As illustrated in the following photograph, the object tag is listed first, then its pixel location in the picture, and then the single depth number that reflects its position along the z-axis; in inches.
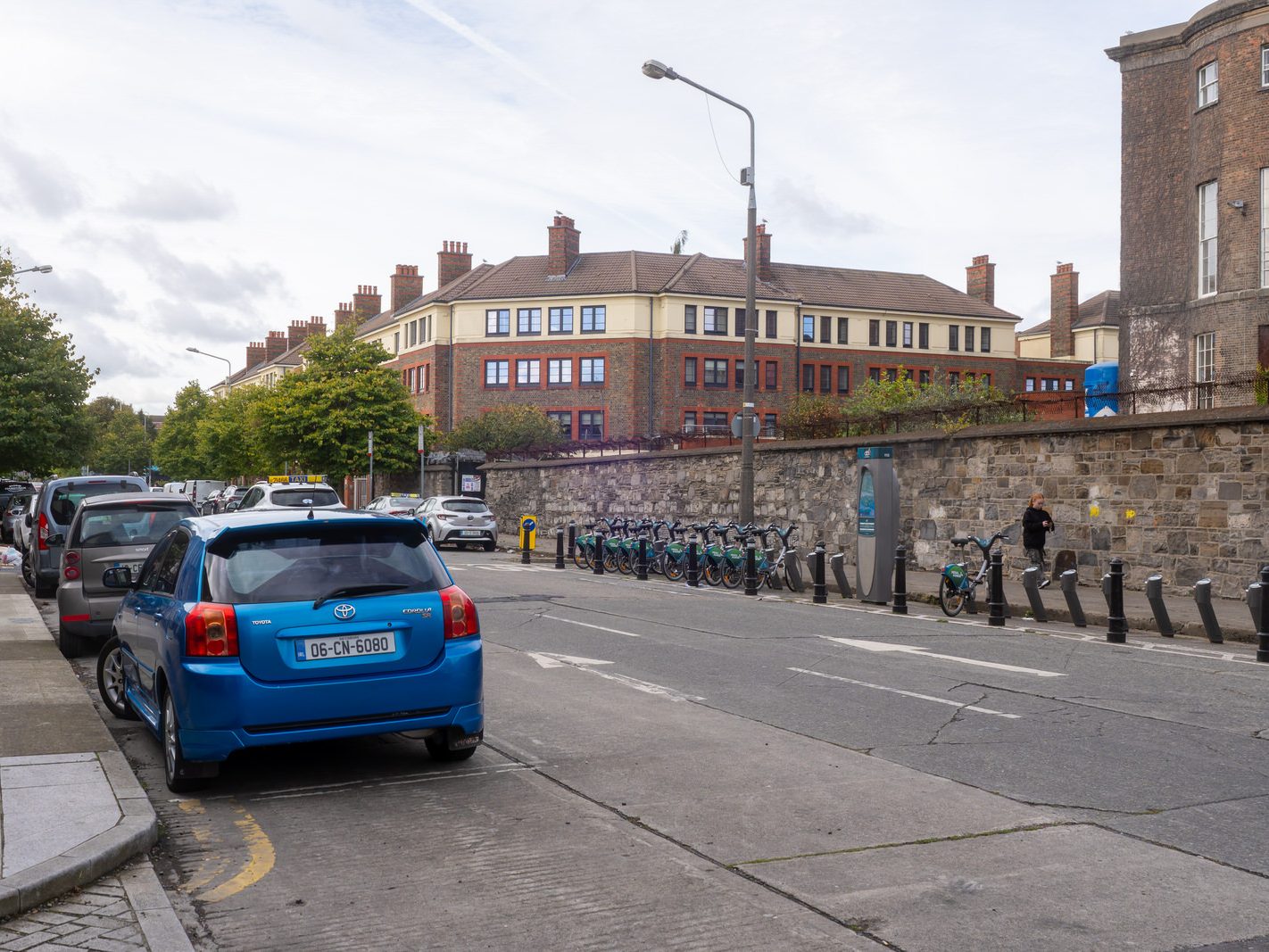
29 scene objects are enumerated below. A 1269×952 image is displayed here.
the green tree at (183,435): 4148.9
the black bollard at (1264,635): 482.1
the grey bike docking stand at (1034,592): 637.3
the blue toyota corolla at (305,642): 246.2
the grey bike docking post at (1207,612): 547.2
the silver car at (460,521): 1368.1
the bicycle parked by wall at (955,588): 663.1
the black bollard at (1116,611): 547.2
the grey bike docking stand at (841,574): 780.6
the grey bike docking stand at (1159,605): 559.5
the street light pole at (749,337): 920.3
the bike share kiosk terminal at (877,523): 737.6
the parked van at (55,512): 701.3
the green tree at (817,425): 1096.8
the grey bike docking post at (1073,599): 613.3
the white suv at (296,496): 949.0
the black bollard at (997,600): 613.9
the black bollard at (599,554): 1042.8
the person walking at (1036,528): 789.9
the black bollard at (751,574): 820.4
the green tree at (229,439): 3243.1
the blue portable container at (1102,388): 835.4
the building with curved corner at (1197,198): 1032.8
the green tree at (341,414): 2436.0
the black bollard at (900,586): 672.4
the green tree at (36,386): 1786.4
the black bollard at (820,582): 749.3
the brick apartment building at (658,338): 2719.0
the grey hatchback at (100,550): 476.1
